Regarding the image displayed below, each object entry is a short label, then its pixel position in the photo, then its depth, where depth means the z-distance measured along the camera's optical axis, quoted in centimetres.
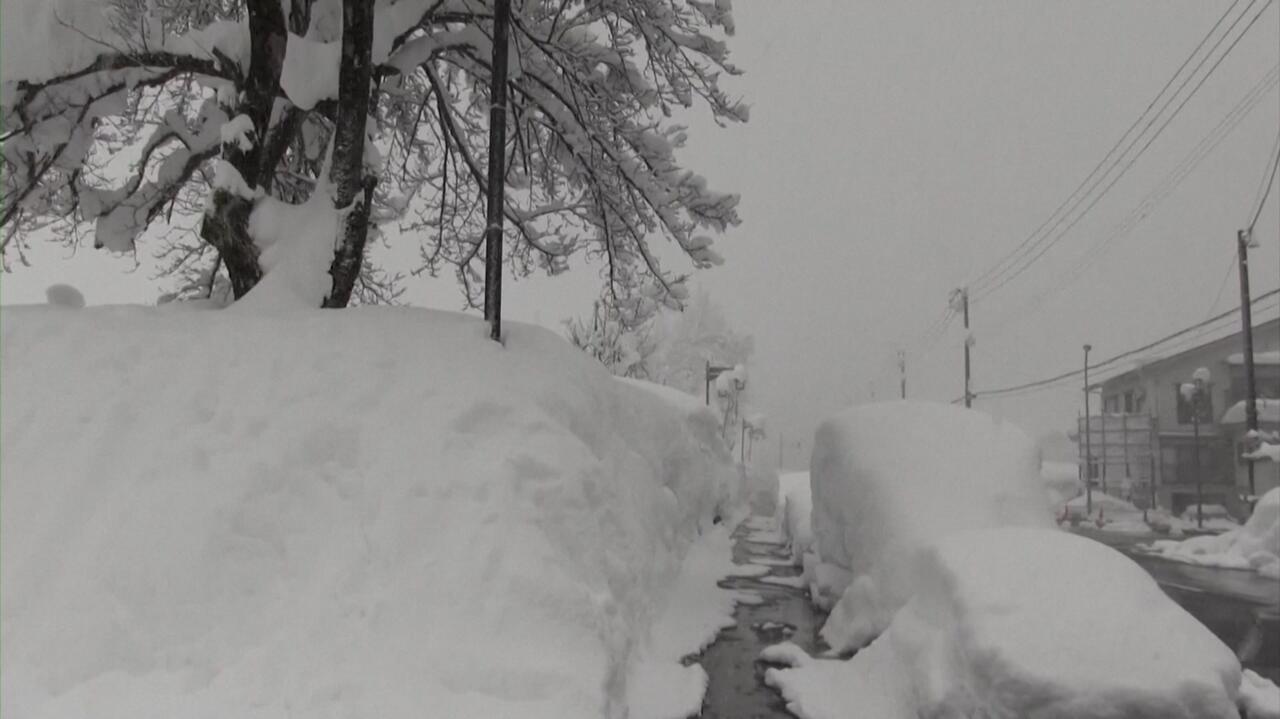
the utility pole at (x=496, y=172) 684
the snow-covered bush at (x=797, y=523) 1388
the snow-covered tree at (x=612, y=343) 2442
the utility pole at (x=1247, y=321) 2195
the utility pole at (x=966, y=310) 3225
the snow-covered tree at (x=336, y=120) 689
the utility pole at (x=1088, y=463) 3391
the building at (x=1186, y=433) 3372
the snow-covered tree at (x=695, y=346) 4593
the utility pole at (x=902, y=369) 4781
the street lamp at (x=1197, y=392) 3098
